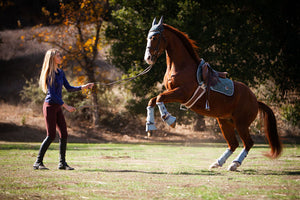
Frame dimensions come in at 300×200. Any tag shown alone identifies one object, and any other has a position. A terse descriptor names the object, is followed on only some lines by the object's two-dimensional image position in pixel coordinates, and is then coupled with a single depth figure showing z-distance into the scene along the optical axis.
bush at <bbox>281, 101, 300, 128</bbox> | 37.00
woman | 13.79
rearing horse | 14.52
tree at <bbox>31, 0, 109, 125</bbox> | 40.34
